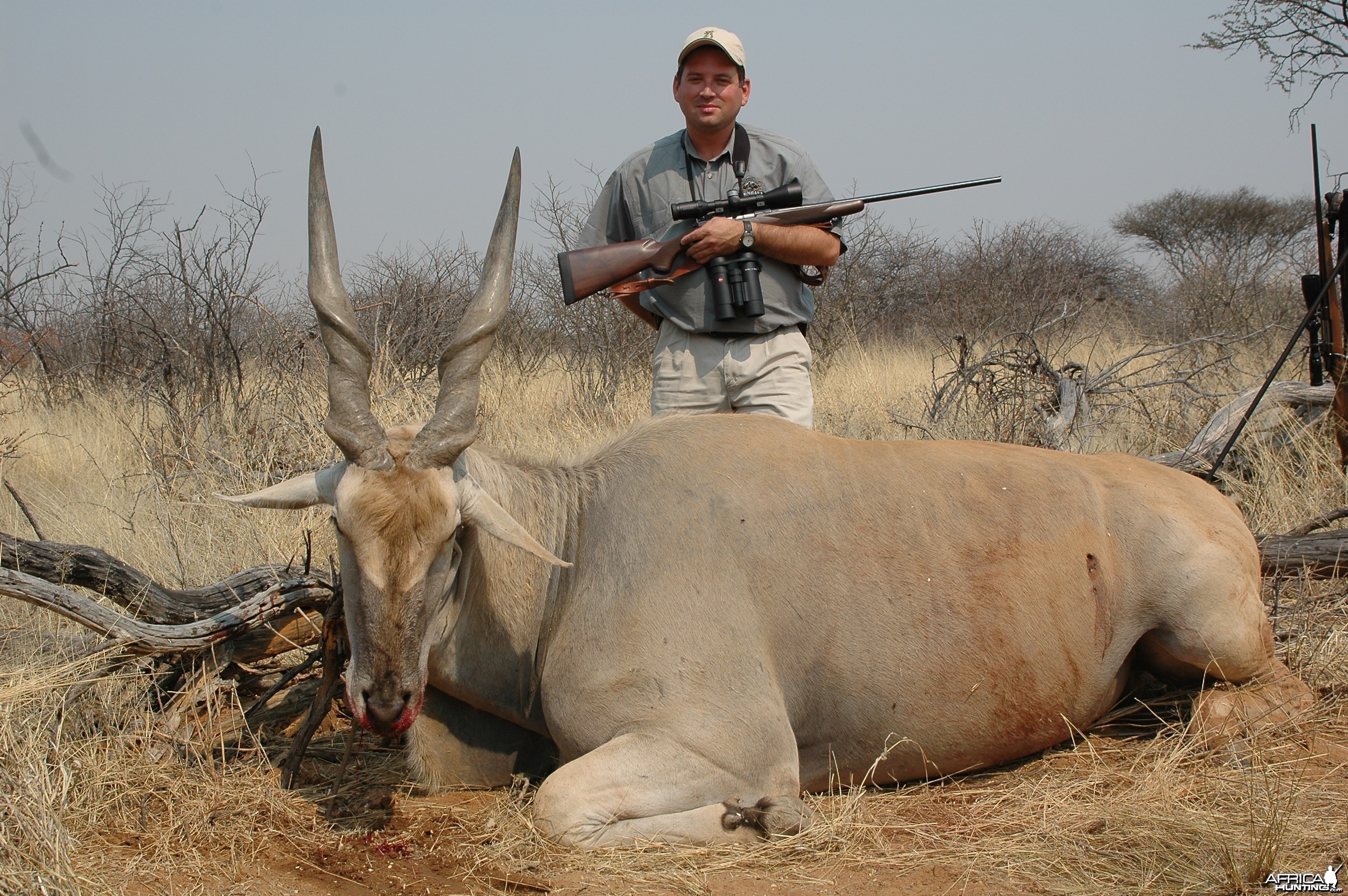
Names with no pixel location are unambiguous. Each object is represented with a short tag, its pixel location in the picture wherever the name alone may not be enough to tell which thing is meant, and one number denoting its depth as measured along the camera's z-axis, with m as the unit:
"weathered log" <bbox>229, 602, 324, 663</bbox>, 4.54
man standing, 5.34
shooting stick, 5.32
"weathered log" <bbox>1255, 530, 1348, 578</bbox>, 5.34
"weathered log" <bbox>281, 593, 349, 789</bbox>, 4.14
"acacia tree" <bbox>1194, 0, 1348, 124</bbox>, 15.56
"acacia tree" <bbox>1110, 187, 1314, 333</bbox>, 26.38
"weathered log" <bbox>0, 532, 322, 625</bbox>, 4.06
